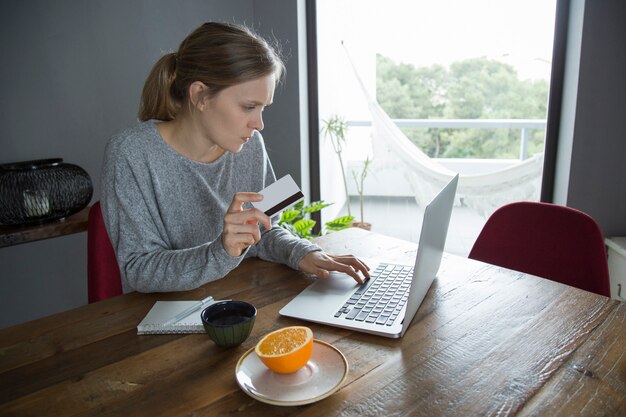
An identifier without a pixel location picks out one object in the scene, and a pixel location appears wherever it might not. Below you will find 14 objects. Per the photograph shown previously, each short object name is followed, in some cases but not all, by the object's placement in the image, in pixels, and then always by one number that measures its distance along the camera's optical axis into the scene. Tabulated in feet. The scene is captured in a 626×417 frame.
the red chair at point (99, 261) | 4.37
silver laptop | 2.88
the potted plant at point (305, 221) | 7.27
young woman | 3.46
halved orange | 2.38
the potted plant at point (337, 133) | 8.82
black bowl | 2.68
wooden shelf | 5.65
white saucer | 2.27
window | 7.11
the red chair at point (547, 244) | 4.18
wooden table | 2.28
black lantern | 5.65
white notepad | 2.98
